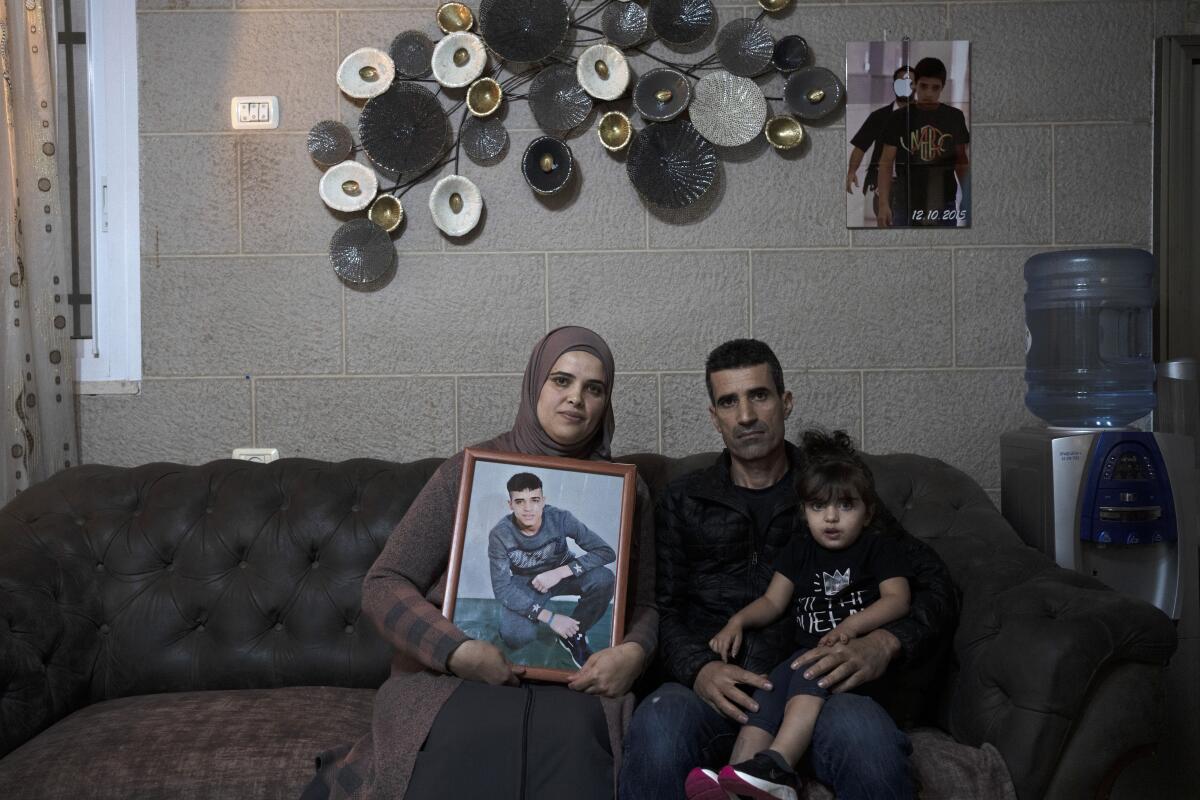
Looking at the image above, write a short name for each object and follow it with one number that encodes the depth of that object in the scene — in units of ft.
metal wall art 9.15
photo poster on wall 9.29
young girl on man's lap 5.90
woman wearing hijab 5.56
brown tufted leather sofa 5.57
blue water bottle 9.02
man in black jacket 5.51
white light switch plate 9.41
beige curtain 8.61
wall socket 9.49
